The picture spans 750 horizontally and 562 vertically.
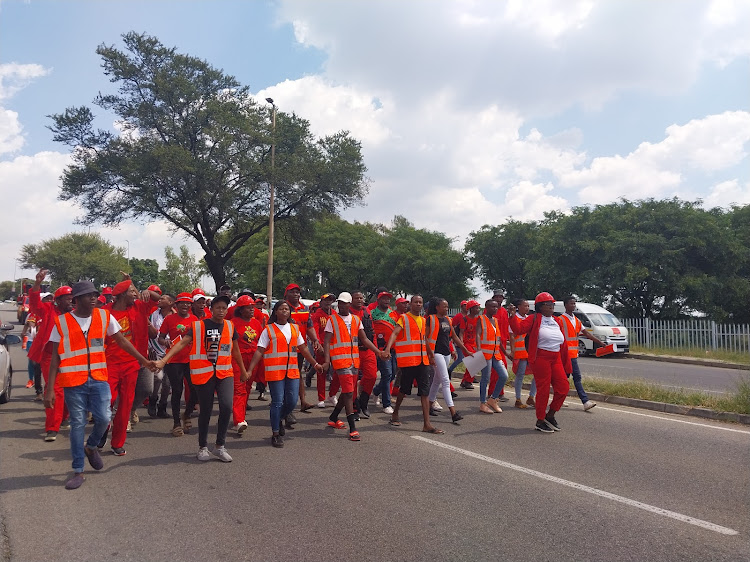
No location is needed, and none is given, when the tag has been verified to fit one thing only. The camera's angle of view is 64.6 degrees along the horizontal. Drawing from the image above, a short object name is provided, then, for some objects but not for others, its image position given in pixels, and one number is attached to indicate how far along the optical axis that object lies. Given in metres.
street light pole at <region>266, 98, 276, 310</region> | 27.58
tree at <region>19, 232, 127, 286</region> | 68.19
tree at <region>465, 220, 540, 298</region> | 38.38
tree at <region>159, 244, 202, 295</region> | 56.31
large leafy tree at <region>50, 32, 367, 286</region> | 26.73
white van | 22.17
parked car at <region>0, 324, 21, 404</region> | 9.37
